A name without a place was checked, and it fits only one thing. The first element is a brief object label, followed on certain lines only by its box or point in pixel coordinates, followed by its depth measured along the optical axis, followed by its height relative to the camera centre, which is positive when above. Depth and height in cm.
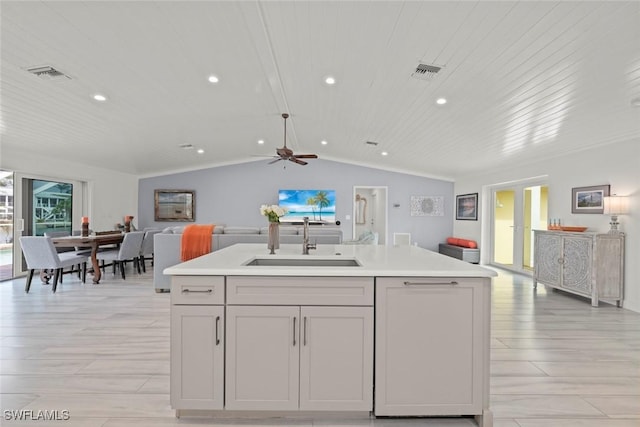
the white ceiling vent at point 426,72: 323 +143
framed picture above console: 451 +24
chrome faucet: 264 -26
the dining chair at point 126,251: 574 -73
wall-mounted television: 913 +24
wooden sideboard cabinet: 425 -67
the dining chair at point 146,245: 639 -67
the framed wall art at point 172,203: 920 +23
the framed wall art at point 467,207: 806 +19
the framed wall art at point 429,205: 924 +24
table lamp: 417 +12
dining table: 521 -52
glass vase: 264 -19
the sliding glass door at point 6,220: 545 -17
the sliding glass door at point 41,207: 566 +7
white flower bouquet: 269 +0
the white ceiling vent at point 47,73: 330 +142
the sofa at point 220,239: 485 -41
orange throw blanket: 481 -45
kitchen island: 183 -72
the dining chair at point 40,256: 478 -67
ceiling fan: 518 +92
